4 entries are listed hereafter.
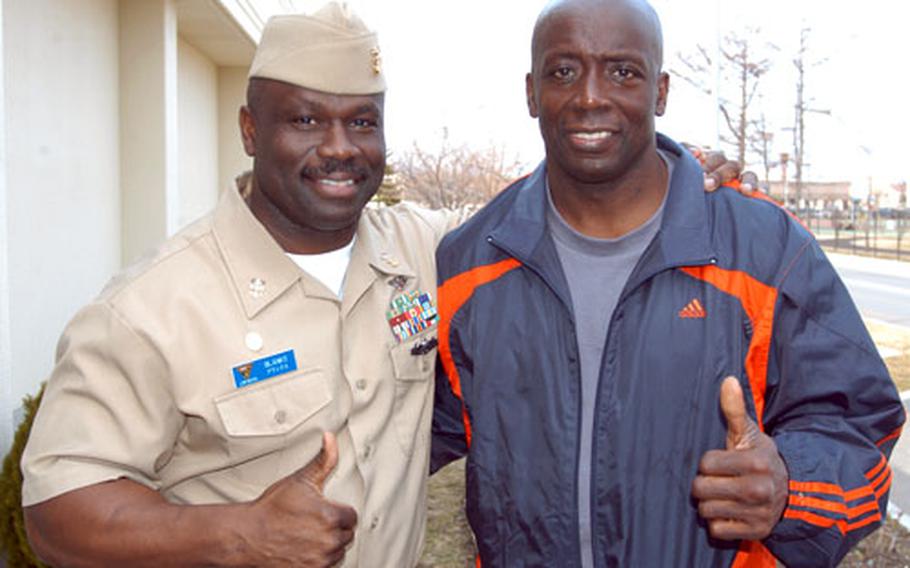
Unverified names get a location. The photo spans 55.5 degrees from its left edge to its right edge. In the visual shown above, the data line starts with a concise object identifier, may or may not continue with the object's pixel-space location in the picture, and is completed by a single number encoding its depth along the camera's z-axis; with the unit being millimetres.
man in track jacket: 2154
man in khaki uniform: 1936
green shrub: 3340
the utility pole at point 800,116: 26969
